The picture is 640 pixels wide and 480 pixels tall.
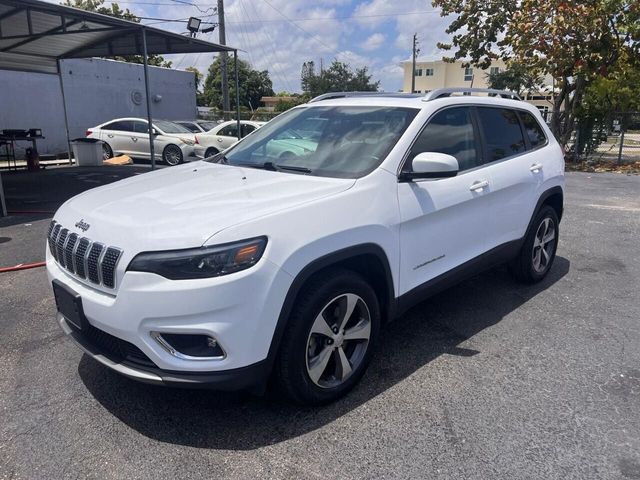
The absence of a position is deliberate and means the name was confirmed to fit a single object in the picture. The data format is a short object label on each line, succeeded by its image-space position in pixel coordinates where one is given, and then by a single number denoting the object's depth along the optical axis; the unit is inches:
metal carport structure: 352.5
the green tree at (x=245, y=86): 2645.2
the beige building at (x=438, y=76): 2881.4
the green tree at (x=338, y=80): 2418.8
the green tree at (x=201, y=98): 2815.0
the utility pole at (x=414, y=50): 2078.4
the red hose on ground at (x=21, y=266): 212.7
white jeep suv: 95.2
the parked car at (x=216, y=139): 611.8
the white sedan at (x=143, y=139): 611.5
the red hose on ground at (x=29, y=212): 320.8
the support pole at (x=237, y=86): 483.0
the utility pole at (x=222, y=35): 937.6
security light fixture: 594.5
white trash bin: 593.3
